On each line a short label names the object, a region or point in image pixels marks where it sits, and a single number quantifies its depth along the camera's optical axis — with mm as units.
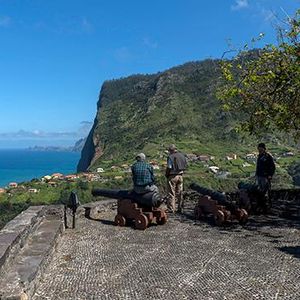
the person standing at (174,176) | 7999
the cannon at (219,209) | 7088
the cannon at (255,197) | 8048
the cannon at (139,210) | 6784
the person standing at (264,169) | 7840
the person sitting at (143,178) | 6854
